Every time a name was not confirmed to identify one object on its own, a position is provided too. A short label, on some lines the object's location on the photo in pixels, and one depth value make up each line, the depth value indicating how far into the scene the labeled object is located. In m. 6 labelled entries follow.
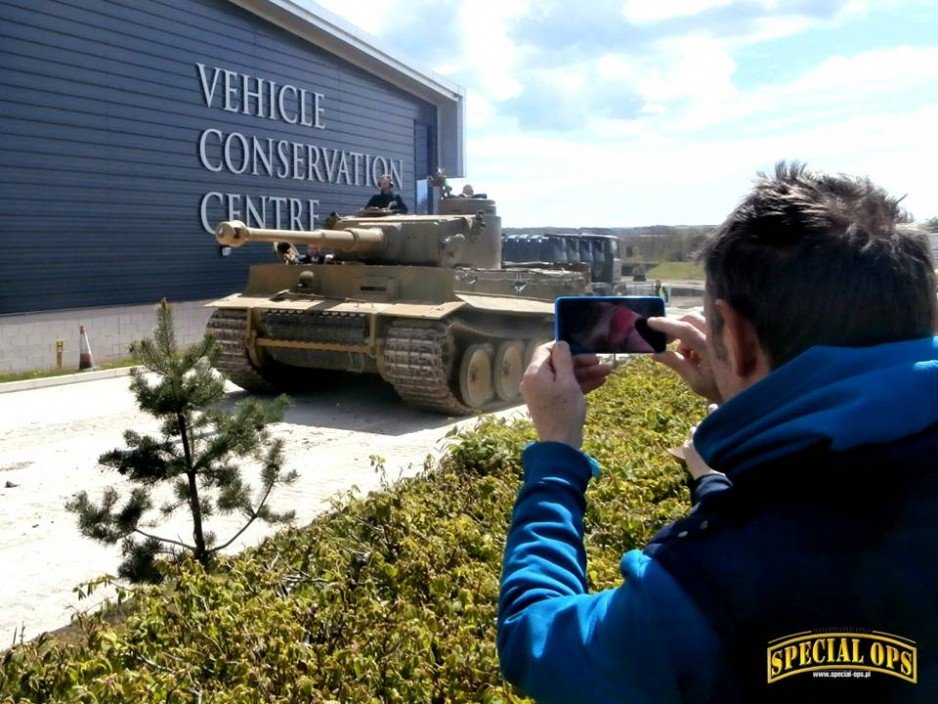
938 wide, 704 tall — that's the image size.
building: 14.88
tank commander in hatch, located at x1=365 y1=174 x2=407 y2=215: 14.56
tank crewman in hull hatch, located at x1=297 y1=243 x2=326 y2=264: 12.98
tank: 10.44
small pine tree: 4.13
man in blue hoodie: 1.16
